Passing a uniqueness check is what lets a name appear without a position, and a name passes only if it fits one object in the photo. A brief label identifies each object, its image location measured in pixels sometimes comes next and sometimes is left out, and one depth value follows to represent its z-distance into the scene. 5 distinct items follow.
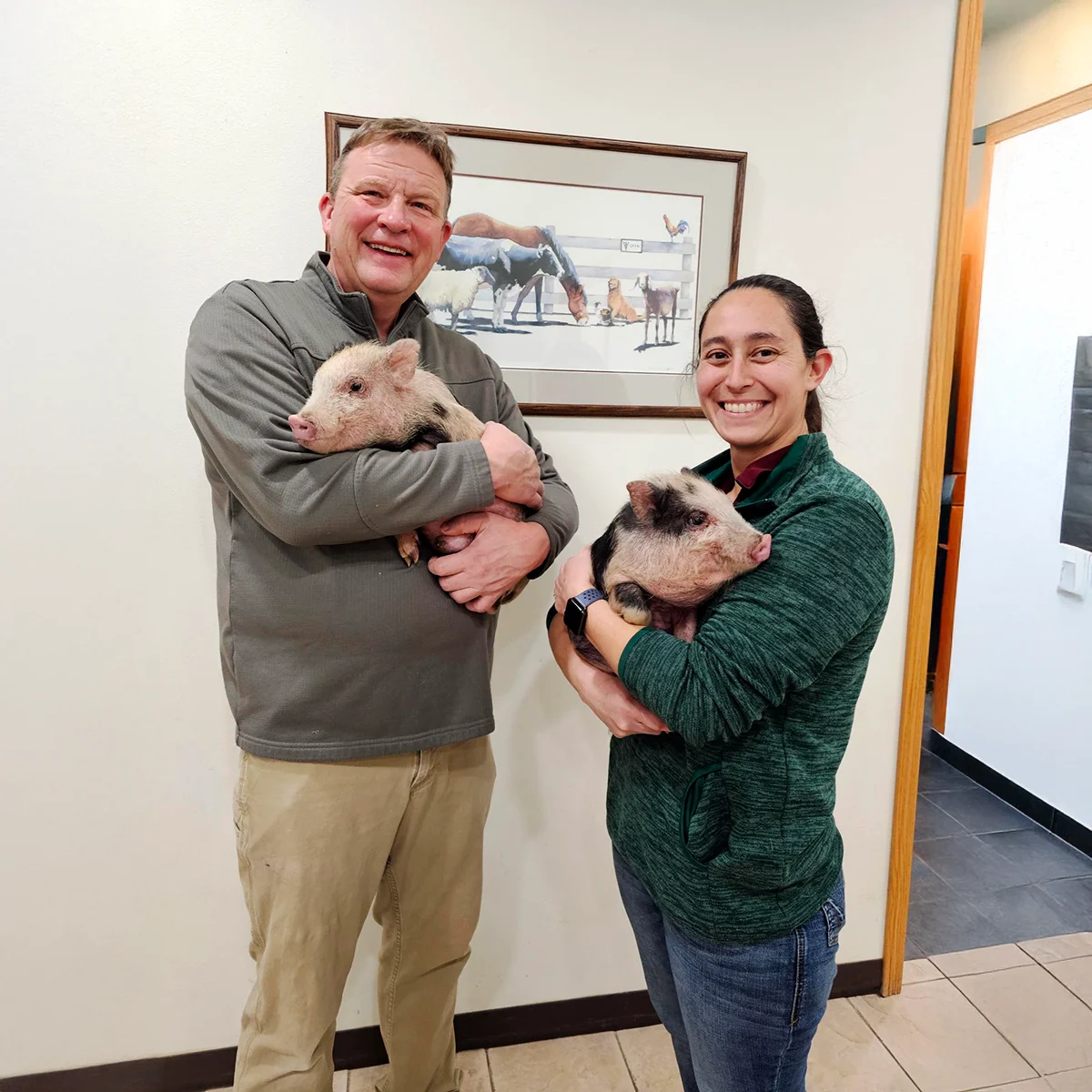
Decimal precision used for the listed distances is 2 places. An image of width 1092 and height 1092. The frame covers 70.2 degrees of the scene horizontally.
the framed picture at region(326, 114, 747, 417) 1.99
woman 1.15
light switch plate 3.28
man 1.34
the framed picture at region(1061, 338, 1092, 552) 3.27
